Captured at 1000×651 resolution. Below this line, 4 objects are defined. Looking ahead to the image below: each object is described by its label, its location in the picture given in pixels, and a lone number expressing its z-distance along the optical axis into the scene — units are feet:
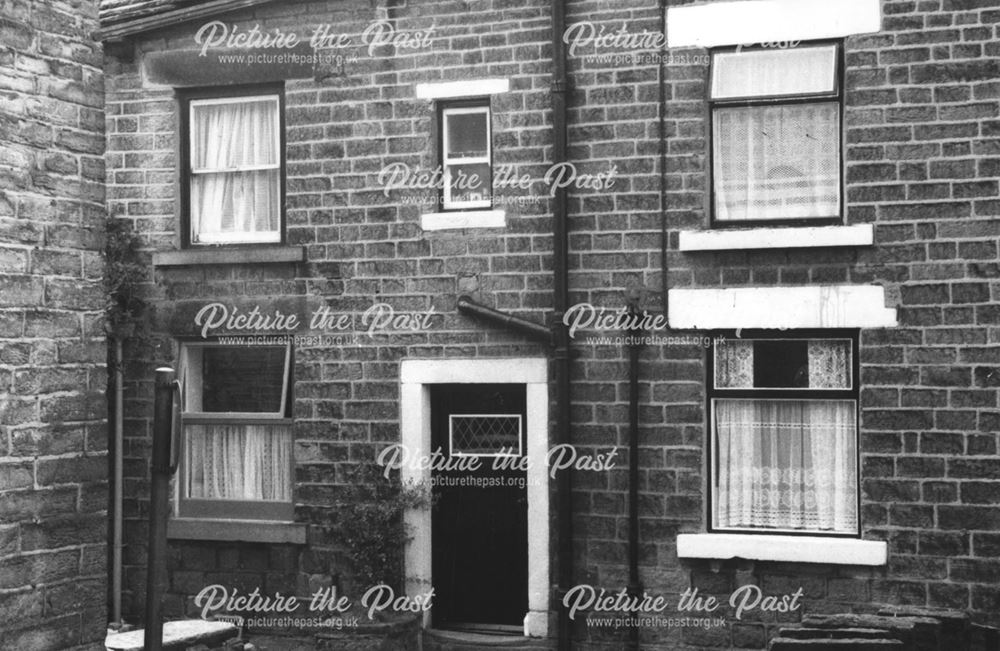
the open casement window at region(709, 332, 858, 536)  34.04
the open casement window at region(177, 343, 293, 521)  39.37
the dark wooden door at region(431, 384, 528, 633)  37.37
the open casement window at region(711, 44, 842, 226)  34.27
